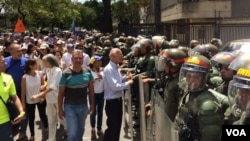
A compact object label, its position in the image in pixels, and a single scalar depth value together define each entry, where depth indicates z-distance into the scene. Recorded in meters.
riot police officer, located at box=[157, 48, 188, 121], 3.90
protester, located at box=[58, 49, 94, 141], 4.89
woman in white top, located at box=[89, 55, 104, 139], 6.42
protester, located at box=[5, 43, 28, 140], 5.79
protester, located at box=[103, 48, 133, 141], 5.28
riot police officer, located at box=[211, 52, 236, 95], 3.87
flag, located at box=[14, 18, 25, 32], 17.84
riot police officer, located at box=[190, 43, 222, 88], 4.48
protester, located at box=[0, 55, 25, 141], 4.08
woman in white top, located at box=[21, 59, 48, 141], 5.73
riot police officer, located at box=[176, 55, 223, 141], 2.68
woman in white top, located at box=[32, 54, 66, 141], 5.70
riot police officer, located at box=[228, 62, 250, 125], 2.30
